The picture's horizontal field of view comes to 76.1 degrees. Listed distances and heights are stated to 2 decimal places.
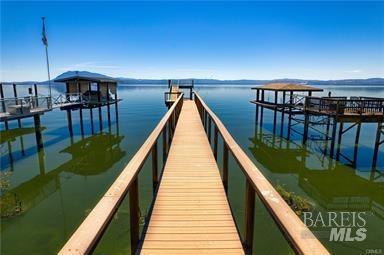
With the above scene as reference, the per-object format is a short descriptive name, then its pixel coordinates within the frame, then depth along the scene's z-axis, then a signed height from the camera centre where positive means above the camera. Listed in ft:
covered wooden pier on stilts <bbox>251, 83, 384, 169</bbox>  50.78 -4.86
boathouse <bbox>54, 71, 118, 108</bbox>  79.82 -1.03
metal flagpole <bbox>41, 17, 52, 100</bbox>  67.69 +13.15
